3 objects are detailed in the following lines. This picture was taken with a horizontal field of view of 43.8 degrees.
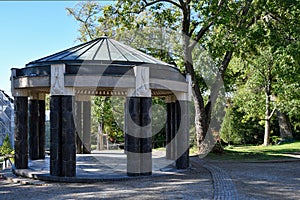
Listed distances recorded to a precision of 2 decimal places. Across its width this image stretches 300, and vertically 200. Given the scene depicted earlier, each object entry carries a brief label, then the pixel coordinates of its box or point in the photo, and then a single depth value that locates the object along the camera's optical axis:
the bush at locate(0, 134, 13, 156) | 22.36
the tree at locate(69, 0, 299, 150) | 16.98
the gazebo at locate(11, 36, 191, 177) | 11.02
